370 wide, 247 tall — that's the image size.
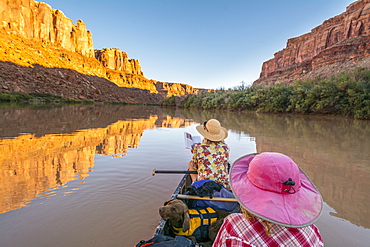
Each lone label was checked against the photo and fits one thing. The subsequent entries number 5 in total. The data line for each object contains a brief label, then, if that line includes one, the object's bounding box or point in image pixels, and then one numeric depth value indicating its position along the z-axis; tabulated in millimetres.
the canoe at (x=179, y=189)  1953
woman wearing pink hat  1125
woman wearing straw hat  3092
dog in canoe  2080
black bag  1616
